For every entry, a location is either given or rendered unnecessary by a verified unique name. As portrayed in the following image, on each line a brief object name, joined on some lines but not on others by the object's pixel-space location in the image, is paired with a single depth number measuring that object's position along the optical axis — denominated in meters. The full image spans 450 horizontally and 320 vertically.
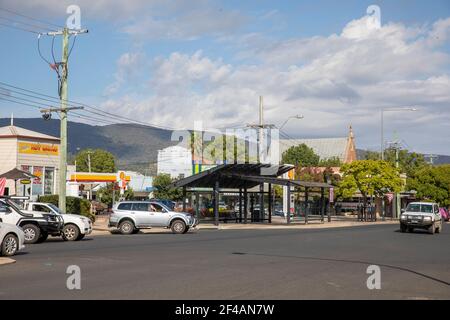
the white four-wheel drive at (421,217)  34.16
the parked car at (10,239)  17.59
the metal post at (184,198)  42.51
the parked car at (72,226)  26.04
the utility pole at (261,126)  47.81
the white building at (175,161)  112.25
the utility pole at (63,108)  33.53
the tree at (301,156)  105.69
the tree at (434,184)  73.00
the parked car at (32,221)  23.52
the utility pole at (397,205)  69.07
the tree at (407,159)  109.44
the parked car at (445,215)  60.44
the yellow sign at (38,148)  46.34
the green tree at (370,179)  55.50
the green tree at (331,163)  98.75
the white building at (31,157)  45.69
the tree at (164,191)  86.31
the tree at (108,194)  80.00
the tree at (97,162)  136.75
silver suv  32.88
